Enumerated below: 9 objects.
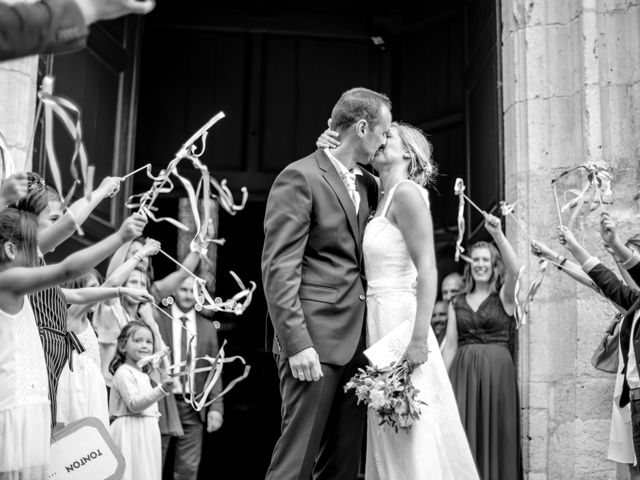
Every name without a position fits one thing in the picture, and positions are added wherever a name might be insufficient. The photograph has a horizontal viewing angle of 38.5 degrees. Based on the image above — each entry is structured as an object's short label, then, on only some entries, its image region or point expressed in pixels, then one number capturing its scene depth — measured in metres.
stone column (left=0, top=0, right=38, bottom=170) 5.72
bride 3.85
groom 3.68
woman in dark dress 5.74
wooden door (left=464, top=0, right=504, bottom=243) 6.63
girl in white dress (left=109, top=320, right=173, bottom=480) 5.45
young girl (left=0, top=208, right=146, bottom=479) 3.29
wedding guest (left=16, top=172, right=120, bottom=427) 3.68
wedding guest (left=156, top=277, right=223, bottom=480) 6.77
